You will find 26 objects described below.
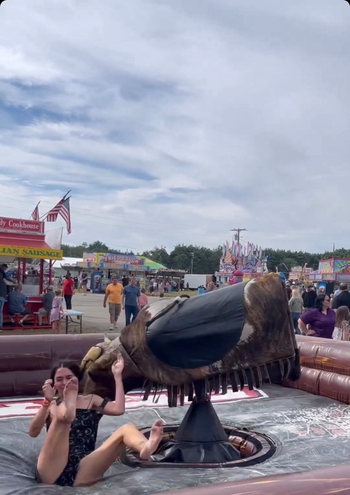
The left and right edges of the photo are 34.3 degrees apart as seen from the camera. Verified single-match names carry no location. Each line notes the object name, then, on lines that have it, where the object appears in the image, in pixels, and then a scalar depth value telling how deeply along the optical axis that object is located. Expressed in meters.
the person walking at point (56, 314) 11.06
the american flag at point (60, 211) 17.52
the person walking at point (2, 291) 11.28
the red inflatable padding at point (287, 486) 2.03
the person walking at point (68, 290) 14.70
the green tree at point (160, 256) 91.62
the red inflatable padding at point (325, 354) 6.16
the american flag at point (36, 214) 18.58
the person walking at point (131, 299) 12.20
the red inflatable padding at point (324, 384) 5.89
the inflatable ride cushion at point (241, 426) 3.28
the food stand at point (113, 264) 43.28
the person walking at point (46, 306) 12.54
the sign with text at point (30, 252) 12.84
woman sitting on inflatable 3.20
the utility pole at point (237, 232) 63.88
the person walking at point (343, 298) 10.48
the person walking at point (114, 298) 13.02
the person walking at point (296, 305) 10.70
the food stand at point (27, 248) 12.95
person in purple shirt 7.71
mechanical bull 3.56
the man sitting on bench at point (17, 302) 11.95
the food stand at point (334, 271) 36.53
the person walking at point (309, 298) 12.98
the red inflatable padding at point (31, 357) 6.08
